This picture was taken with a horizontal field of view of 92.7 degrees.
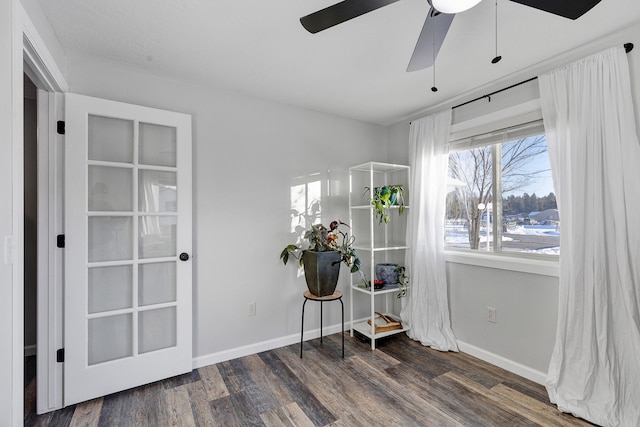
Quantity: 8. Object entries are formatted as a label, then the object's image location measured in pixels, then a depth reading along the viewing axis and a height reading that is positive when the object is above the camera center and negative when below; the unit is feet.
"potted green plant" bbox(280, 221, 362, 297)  8.63 -1.24
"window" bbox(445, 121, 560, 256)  7.60 +0.53
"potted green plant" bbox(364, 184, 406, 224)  9.45 +0.53
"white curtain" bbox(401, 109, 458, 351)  9.29 -0.68
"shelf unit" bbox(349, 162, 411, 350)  10.82 -0.60
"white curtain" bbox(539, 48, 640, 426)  5.79 -0.52
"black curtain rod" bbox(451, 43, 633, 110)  5.90 +3.25
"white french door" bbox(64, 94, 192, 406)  6.52 -0.67
